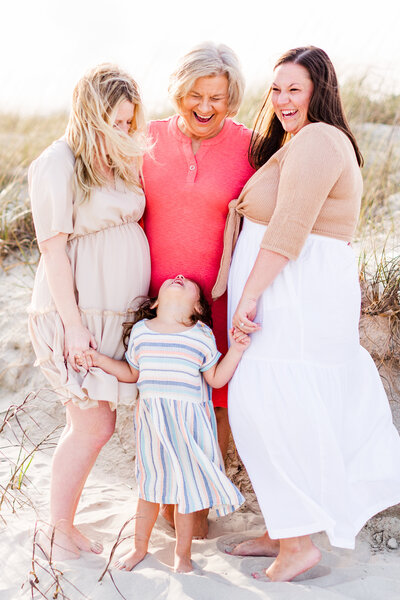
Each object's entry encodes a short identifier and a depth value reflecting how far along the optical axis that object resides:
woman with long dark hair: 2.65
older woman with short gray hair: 2.95
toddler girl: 2.79
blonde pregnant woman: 2.74
